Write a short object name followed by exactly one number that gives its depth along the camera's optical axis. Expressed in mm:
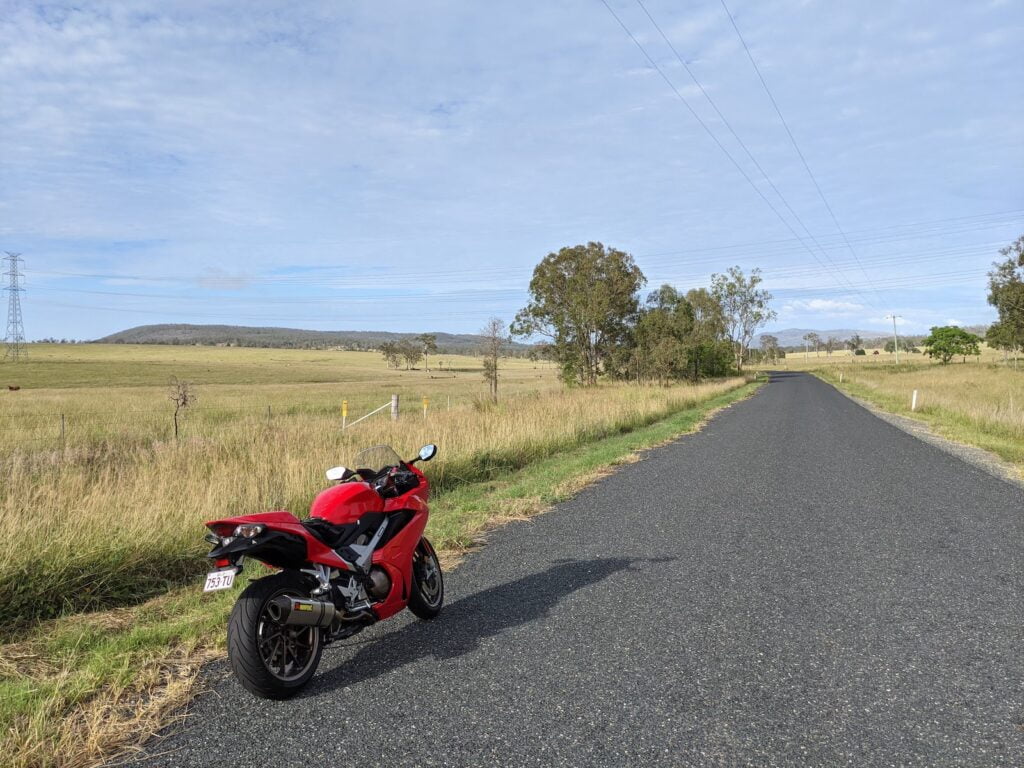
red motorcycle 3373
